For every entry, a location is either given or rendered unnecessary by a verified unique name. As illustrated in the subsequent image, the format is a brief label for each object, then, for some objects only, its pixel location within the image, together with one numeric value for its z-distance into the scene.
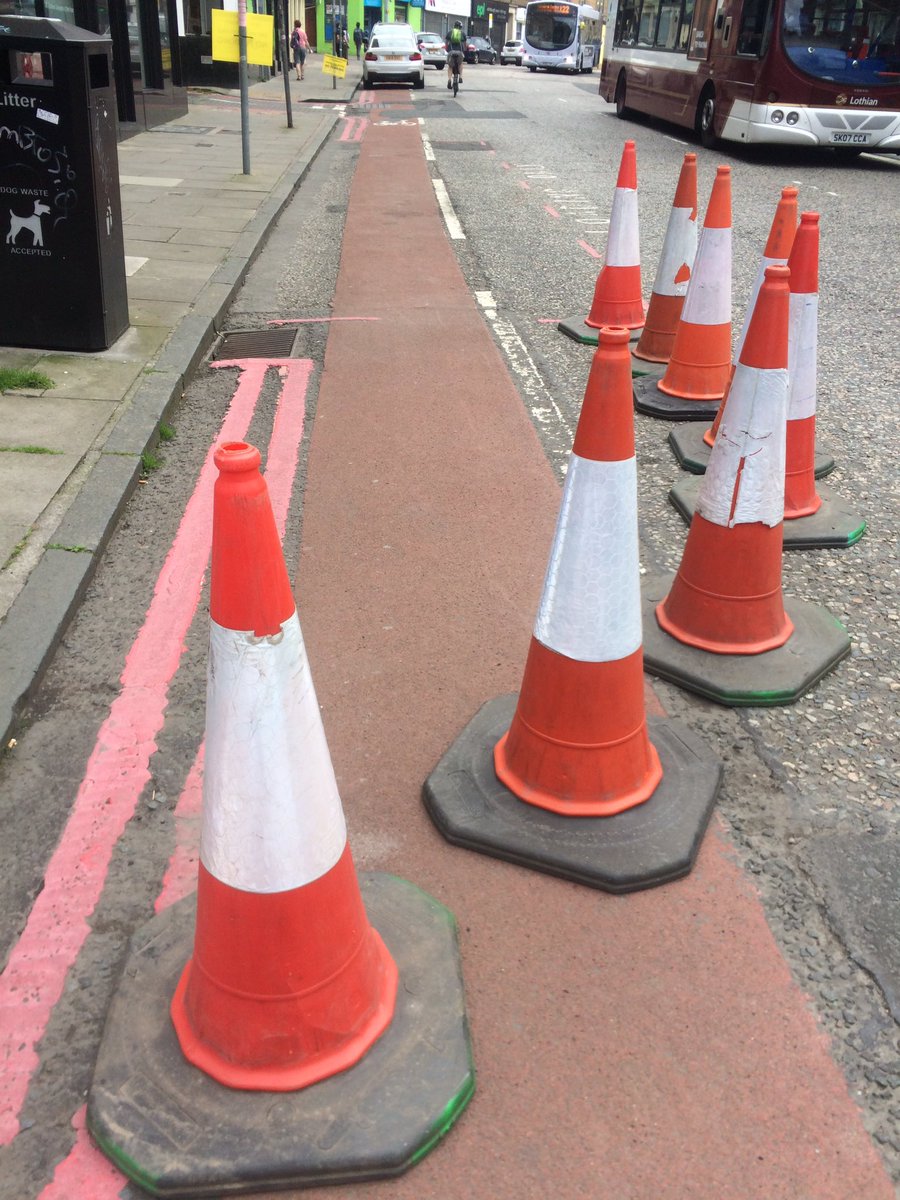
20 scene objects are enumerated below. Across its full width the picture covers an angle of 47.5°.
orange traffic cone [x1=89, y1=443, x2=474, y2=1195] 1.82
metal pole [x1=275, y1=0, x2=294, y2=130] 17.59
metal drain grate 6.59
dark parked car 61.17
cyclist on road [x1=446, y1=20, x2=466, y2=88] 30.75
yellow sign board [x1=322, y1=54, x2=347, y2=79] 23.99
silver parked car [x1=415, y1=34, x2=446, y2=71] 49.35
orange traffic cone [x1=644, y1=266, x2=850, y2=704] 3.24
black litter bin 5.27
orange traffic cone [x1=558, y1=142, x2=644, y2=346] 6.27
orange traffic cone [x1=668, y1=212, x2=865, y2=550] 4.11
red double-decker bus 14.59
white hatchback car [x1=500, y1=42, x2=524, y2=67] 61.58
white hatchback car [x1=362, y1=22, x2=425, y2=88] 32.44
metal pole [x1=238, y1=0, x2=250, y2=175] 11.79
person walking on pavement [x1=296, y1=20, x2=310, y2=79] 33.50
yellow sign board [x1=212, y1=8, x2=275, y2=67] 12.71
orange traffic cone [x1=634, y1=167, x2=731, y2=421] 5.05
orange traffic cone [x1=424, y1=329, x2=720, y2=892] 2.50
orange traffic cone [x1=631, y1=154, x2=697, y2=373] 5.87
